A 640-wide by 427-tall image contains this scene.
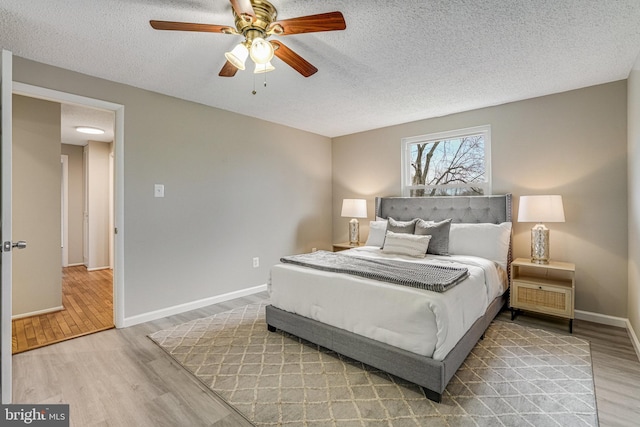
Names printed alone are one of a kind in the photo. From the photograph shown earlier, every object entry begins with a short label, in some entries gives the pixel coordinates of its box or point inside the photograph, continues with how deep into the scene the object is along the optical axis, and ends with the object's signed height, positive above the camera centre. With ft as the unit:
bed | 6.07 -2.42
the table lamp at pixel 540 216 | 9.70 -0.20
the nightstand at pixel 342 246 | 14.33 -1.80
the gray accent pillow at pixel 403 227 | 11.92 -0.71
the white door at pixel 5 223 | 5.24 -0.26
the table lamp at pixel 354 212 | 14.88 -0.15
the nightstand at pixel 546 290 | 9.20 -2.57
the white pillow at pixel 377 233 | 13.06 -1.06
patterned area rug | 5.59 -3.83
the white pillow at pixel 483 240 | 10.59 -1.13
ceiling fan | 5.40 +3.41
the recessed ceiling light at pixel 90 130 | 15.23 +4.08
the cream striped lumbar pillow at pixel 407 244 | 10.70 -1.28
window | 12.57 +2.09
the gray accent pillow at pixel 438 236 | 11.08 -0.99
